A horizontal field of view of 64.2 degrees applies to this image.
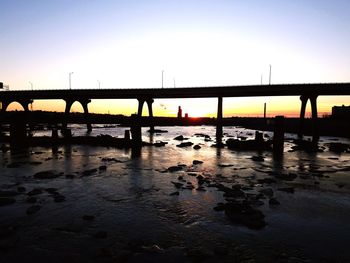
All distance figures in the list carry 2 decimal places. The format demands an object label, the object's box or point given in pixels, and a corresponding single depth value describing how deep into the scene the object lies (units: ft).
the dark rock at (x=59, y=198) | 48.48
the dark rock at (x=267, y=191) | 53.21
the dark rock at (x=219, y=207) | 44.60
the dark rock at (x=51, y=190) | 53.42
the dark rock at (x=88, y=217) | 40.42
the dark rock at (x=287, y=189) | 56.18
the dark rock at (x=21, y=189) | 53.83
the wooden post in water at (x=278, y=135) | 126.21
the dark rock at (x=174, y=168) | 78.85
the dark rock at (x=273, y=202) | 47.83
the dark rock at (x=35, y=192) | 51.98
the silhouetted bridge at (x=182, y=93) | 208.73
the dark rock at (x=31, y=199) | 47.44
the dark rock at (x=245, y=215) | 38.58
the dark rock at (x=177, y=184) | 59.30
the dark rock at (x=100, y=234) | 34.51
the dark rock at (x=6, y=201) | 46.19
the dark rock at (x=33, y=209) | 42.29
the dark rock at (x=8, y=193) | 50.83
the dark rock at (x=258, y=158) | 98.31
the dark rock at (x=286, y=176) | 68.90
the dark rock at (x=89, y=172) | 71.44
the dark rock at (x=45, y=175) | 66.62
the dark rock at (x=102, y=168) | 77.99
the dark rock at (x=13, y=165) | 80.69
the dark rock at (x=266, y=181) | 63.91
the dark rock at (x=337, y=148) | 130.39
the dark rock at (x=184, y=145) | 144.10
